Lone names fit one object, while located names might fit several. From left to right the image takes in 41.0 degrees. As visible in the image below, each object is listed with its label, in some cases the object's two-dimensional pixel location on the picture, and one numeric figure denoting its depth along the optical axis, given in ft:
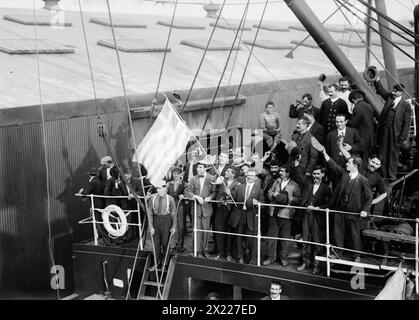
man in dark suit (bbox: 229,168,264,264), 30.12
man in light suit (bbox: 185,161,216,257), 31.50
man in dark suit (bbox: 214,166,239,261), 30.99
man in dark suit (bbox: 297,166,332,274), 28.66
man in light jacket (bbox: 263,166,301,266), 29.35
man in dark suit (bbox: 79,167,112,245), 35.29
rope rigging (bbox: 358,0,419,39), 29.45
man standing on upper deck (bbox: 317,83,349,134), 34.04
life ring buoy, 33.76
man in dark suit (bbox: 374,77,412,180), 32.14
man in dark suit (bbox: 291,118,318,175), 31.48
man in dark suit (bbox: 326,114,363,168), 30.99
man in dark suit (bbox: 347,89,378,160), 33.12
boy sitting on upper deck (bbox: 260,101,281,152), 39.75
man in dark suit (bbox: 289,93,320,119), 34.55
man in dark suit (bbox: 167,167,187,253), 32.58
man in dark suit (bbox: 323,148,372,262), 27.40
